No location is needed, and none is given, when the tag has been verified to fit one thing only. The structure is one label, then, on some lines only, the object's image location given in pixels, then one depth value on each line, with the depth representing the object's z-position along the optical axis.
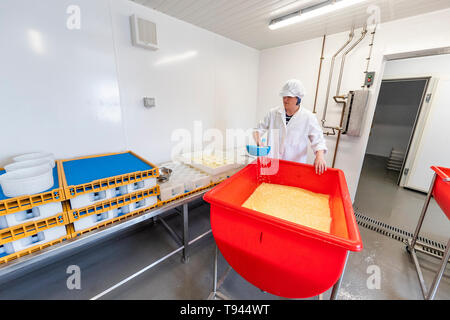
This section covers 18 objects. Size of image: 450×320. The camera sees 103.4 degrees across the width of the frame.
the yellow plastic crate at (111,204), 1.02
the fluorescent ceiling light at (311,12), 1.62
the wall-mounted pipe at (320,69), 2.50
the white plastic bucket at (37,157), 1.23
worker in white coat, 1.69
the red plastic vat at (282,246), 0.66
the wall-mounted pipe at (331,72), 2.26
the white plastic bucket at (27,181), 0.83
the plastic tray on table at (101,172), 1.02
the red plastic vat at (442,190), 1.31
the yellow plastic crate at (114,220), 1.06
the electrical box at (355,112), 2.23
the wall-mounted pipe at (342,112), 2.42
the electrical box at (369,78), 2.20
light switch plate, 1.91
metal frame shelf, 0.87
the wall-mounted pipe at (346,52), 2.16
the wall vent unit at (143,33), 1.67
